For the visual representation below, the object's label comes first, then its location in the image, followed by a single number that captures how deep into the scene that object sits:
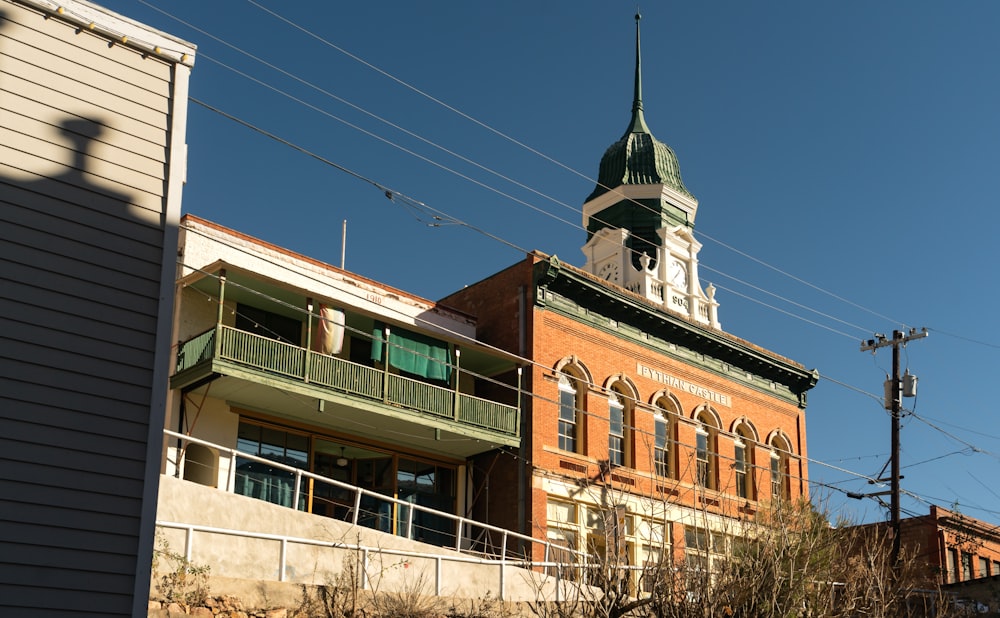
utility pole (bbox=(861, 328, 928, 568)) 30.92
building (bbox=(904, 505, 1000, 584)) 41.66
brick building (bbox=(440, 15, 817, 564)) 29.28
